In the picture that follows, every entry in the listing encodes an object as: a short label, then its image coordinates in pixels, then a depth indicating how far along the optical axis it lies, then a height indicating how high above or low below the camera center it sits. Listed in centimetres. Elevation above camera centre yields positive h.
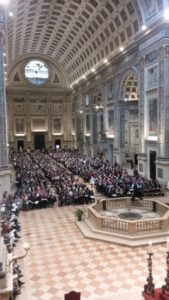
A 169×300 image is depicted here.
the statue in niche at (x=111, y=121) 2586 +216
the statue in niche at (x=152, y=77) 1790 +499
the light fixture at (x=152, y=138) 1813 +10
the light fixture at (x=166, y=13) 1527 +836
